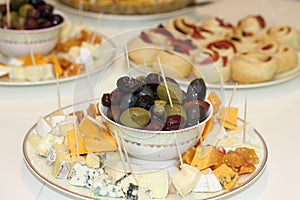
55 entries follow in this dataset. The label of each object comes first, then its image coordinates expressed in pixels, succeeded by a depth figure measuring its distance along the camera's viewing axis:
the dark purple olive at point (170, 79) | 1.03
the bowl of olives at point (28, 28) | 1.47
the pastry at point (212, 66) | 1.36
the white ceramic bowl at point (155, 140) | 0.95
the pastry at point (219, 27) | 1.65
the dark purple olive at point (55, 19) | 1.51
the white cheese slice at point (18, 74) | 1.36
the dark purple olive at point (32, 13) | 1.48
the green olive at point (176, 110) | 0.96
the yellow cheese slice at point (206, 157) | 0.98
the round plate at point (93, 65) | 1.34
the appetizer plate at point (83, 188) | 0.92
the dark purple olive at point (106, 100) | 1.00
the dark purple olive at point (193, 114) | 0.97
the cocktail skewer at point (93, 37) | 1.59
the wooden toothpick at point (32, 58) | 1.36
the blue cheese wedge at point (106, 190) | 0.91
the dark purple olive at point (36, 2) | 1.52
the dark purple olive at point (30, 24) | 1.47
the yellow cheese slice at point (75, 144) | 1.01
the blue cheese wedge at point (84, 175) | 0.94
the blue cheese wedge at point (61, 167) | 0.96
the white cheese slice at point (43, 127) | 1.08
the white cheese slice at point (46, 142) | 1.02
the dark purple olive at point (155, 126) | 0.95
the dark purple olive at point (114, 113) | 0.97
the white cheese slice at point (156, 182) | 0.92
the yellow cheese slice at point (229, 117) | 1.13
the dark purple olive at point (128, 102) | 0.97
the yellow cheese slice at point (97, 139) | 1.00
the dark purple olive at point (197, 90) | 1.02
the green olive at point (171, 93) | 0.99
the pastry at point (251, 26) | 1.66
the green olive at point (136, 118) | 0.95
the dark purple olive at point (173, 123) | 0.95
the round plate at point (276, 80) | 1.36
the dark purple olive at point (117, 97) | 0.98
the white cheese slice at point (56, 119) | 1.12
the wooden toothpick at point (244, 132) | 1.09
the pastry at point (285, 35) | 1.60
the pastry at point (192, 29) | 1.57
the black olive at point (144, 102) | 0.97
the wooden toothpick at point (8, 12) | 1.43
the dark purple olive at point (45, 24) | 1.49
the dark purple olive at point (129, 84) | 0.99
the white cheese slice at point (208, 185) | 0.93
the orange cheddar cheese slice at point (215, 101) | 1.16
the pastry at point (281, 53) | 1.47
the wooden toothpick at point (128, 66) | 1.08
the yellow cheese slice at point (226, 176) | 0.94
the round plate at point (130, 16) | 1.86
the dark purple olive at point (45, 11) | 1.52
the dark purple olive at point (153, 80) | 1.01
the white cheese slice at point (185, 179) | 0.92
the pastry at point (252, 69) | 1.40
